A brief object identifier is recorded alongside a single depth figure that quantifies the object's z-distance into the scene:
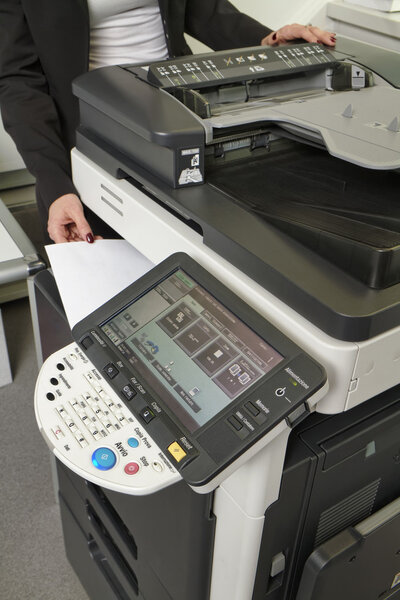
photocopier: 0.52
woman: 0.98
